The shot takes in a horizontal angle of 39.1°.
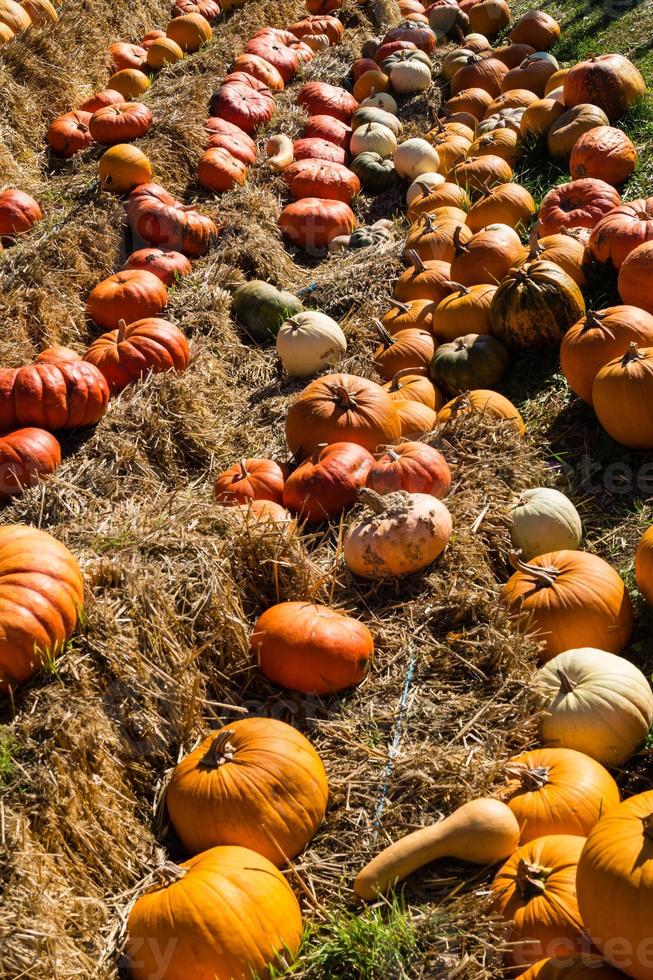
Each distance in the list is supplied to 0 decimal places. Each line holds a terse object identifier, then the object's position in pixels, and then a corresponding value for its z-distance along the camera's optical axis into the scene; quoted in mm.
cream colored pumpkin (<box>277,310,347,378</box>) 6574
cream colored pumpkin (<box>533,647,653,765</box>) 3572
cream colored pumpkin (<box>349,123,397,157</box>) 10031
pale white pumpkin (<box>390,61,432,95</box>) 11367
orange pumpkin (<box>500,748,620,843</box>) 3217
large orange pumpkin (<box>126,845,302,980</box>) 2893
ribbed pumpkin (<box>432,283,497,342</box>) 6316
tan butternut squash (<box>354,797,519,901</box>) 3121
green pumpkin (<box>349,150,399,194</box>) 9727
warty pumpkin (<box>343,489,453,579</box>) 4387
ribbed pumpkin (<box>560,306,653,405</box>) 5266
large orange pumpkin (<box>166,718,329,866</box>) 3312
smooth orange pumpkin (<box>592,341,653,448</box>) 4844
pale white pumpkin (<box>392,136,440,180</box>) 9320
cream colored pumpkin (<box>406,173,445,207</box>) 8742
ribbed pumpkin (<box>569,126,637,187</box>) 7281
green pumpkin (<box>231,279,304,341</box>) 7391
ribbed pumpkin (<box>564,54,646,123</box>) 8078
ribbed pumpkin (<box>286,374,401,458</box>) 5352
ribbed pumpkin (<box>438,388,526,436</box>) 5426
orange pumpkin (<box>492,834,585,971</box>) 2824
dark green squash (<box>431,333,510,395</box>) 6004
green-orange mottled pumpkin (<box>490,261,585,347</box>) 5898
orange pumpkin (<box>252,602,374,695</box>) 3930
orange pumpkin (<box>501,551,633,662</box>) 4059
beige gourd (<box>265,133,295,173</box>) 9516
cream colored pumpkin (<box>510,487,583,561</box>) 4625
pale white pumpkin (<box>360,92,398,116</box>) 10984
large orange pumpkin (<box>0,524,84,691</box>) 3545
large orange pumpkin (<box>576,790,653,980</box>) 2498
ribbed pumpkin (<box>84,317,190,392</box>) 6363
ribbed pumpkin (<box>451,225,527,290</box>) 6645
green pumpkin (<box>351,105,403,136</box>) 10430
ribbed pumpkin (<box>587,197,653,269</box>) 5957
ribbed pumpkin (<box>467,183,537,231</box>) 7426
